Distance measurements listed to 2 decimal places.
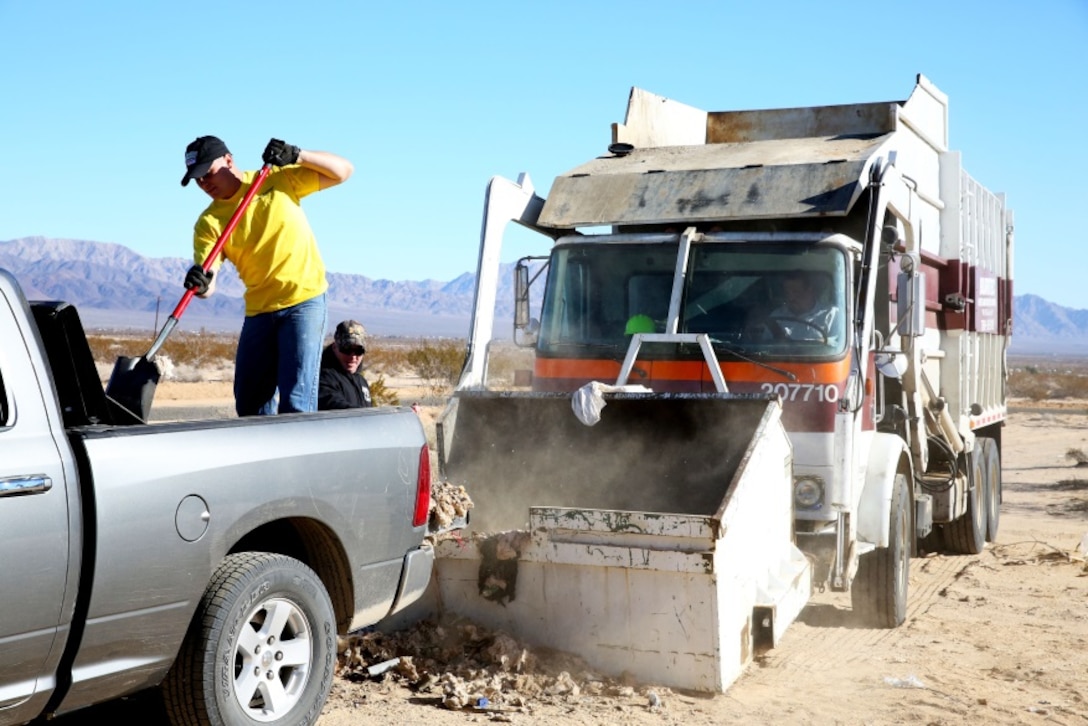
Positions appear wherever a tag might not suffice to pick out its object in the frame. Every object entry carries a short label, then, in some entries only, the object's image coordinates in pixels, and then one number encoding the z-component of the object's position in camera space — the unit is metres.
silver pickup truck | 4.15
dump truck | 6.34
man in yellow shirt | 6.40
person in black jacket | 8.06
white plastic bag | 7.51
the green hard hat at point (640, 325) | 8.28
